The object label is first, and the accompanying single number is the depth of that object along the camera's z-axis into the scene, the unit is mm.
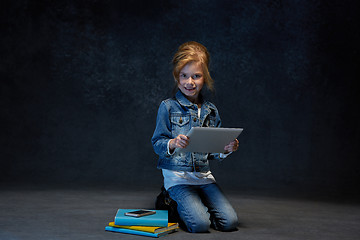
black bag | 2707
